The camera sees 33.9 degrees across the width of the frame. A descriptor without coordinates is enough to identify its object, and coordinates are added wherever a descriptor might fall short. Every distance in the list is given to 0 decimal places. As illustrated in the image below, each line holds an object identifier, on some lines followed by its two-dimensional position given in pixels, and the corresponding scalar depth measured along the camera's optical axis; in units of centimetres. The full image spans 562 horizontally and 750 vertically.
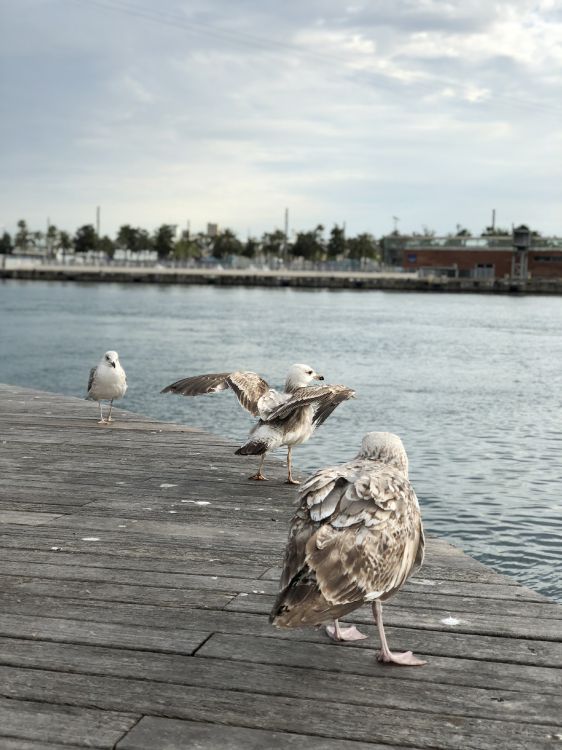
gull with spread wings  786
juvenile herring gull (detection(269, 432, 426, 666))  388
